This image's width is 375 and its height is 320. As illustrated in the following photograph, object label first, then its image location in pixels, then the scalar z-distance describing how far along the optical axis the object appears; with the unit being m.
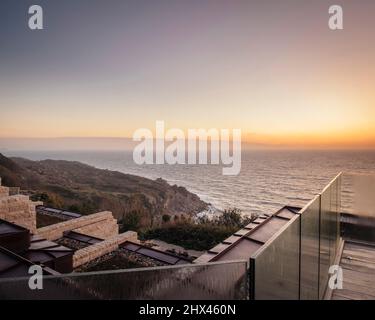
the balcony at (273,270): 1.39
